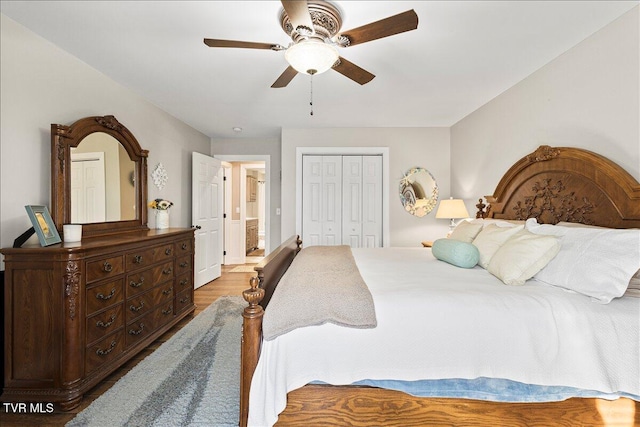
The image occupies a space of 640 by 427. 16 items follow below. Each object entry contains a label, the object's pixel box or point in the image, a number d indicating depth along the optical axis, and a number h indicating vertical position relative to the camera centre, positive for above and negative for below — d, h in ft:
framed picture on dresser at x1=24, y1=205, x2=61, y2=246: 6.16 -0.35
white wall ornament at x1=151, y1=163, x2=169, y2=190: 11.68 +1.35
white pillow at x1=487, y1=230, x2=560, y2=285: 5.45 -0.92
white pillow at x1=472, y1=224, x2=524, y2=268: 6.77 -0.73
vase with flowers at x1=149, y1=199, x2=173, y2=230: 11.00 -0.15
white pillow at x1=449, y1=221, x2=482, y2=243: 8.12 -0.64
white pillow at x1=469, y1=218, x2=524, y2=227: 7.61 -0.35
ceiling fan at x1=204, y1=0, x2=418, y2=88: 4.93 +3.24
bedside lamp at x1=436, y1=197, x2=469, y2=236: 11.77 +0.00
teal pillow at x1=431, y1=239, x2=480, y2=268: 6.85 -1.06
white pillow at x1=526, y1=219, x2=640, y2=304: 4.50 -0.87
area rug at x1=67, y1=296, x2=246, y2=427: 5.57 -3.98
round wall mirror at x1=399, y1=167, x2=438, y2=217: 14.49 +0.89
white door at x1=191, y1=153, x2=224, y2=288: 14.19 -0.27
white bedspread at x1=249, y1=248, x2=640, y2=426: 4.19 -2.02
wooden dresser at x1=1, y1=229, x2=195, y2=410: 5.90 -2.35
